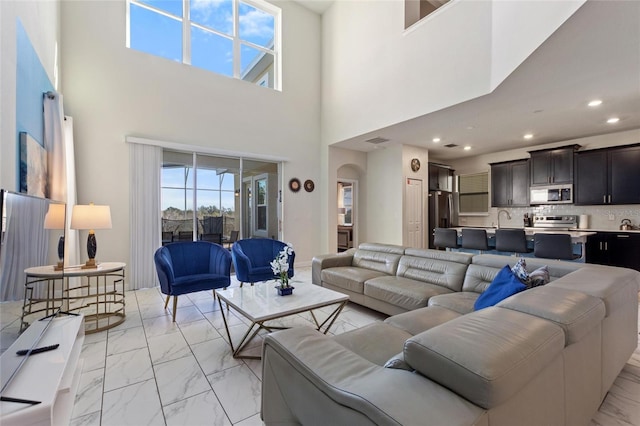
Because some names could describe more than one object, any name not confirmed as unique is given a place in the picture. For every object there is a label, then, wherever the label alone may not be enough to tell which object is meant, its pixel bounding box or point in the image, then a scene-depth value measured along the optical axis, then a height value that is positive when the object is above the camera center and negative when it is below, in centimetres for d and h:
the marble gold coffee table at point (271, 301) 221 -78
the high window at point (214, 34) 483 +349
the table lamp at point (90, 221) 302 -8
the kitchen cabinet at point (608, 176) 478 +65
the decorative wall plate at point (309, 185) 645 +65
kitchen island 400 -44
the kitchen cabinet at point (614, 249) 458 -63
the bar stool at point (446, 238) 487 -46
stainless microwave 545 +36
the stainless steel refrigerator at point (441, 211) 690 +4
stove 556 -19
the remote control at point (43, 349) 153 -77
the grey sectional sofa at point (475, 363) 78 -55
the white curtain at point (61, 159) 305 +67
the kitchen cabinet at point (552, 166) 546 +96
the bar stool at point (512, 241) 411 -43
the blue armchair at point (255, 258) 362 -63
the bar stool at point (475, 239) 448 -43
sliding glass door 490 +31
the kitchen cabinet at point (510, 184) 618 +66
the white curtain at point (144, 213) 442 +0
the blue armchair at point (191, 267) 306 -68
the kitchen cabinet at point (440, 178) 700 +92
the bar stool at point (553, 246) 369 -47
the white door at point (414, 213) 633 -1
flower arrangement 264 -54
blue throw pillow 177 -51
